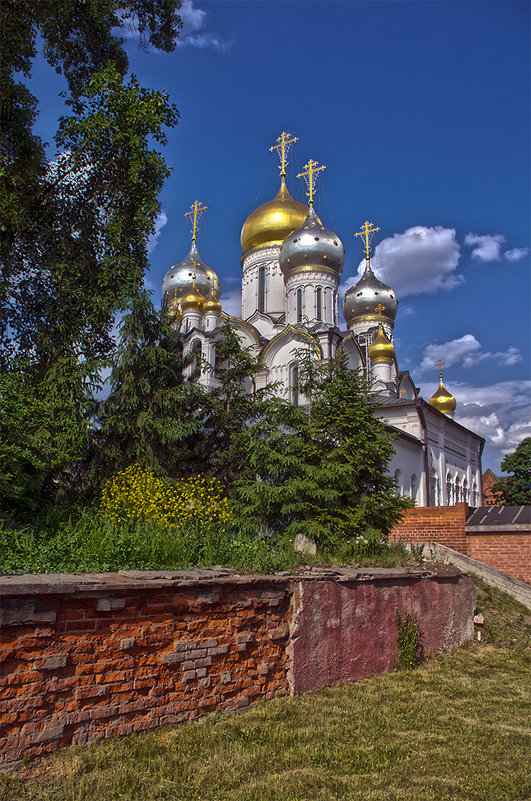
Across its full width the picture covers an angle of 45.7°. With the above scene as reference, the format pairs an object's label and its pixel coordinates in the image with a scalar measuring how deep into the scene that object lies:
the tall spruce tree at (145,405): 9.90
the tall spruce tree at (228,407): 10.83
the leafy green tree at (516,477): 26.84
